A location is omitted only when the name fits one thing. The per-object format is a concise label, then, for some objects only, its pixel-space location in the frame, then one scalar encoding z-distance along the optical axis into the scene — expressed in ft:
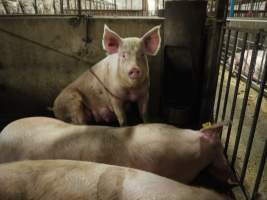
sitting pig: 8.18
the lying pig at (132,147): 6.11
